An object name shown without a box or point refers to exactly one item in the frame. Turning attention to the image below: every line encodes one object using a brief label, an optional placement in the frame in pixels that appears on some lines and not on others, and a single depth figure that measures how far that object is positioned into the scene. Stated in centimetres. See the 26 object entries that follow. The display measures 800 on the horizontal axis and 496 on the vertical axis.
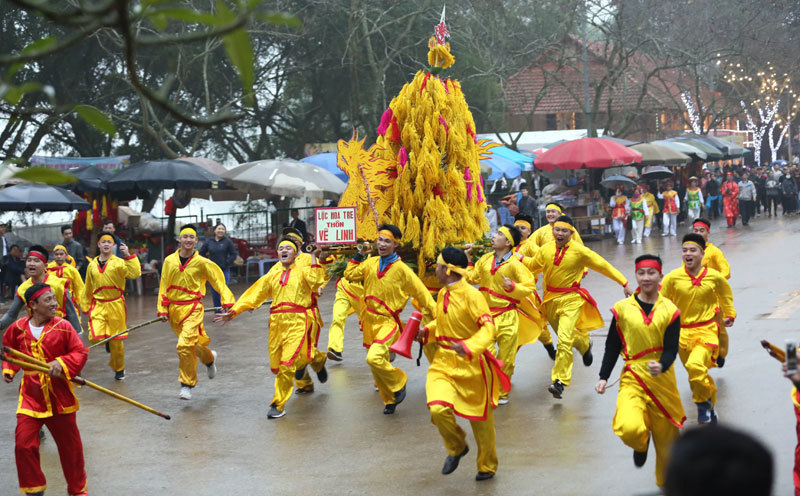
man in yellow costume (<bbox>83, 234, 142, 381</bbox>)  1183
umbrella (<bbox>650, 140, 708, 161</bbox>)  3219
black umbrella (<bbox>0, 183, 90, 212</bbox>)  1795
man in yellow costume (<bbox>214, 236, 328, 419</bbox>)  938
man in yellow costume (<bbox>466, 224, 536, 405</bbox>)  946
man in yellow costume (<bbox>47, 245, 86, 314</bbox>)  1216
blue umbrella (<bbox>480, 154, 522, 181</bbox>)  2442
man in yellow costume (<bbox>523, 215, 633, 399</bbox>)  1001
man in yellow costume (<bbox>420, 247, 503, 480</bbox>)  696
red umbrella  2536
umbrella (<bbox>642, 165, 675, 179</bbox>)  3053
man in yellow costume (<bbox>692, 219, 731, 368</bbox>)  993
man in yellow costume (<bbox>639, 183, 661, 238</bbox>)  2652
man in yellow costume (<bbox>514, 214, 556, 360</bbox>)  996
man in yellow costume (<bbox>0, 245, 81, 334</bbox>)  1028
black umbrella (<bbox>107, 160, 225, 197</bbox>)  1925
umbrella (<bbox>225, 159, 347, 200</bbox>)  2000
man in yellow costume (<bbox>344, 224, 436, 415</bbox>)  925
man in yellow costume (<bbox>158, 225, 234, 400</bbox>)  1072
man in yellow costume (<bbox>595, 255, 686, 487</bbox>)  632
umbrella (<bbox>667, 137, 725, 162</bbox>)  3456
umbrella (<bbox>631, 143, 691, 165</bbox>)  2800
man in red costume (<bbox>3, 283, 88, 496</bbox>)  675
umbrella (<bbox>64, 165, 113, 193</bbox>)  1939
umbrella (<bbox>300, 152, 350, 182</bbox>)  2317
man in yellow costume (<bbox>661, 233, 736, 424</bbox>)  820
